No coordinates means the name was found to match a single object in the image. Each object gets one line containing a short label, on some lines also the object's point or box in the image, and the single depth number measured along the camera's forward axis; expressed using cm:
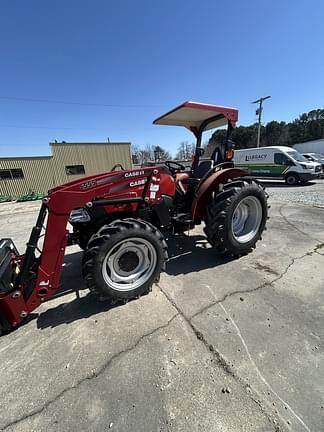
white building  3011
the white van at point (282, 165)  1217
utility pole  2570
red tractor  223
